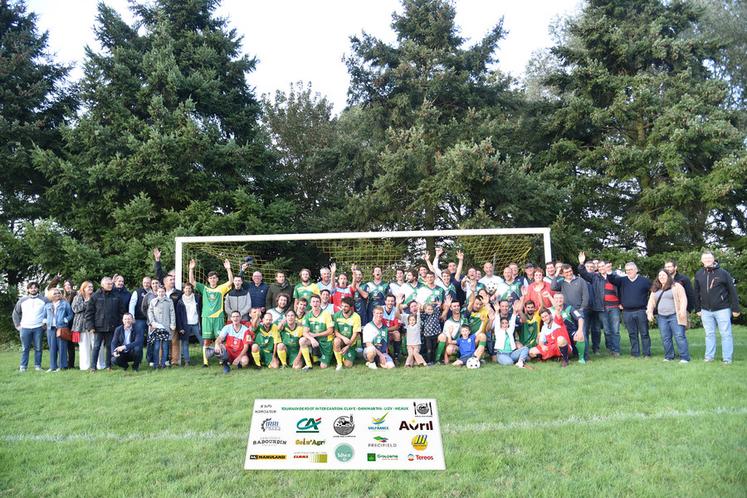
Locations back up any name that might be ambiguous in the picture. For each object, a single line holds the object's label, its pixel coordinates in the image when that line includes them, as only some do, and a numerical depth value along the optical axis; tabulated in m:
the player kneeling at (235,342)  7.90
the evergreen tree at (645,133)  14.88
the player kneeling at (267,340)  8.00
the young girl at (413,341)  7.84
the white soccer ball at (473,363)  7.54
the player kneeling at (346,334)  7.91
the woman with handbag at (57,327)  8.27
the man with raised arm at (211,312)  8.68
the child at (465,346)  7.79
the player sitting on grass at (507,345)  7.71
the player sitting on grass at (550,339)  7.62
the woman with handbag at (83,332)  8.14
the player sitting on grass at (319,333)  7.95
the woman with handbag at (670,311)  7.48
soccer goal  13.12
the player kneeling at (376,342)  7.80
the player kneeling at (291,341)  7.92
